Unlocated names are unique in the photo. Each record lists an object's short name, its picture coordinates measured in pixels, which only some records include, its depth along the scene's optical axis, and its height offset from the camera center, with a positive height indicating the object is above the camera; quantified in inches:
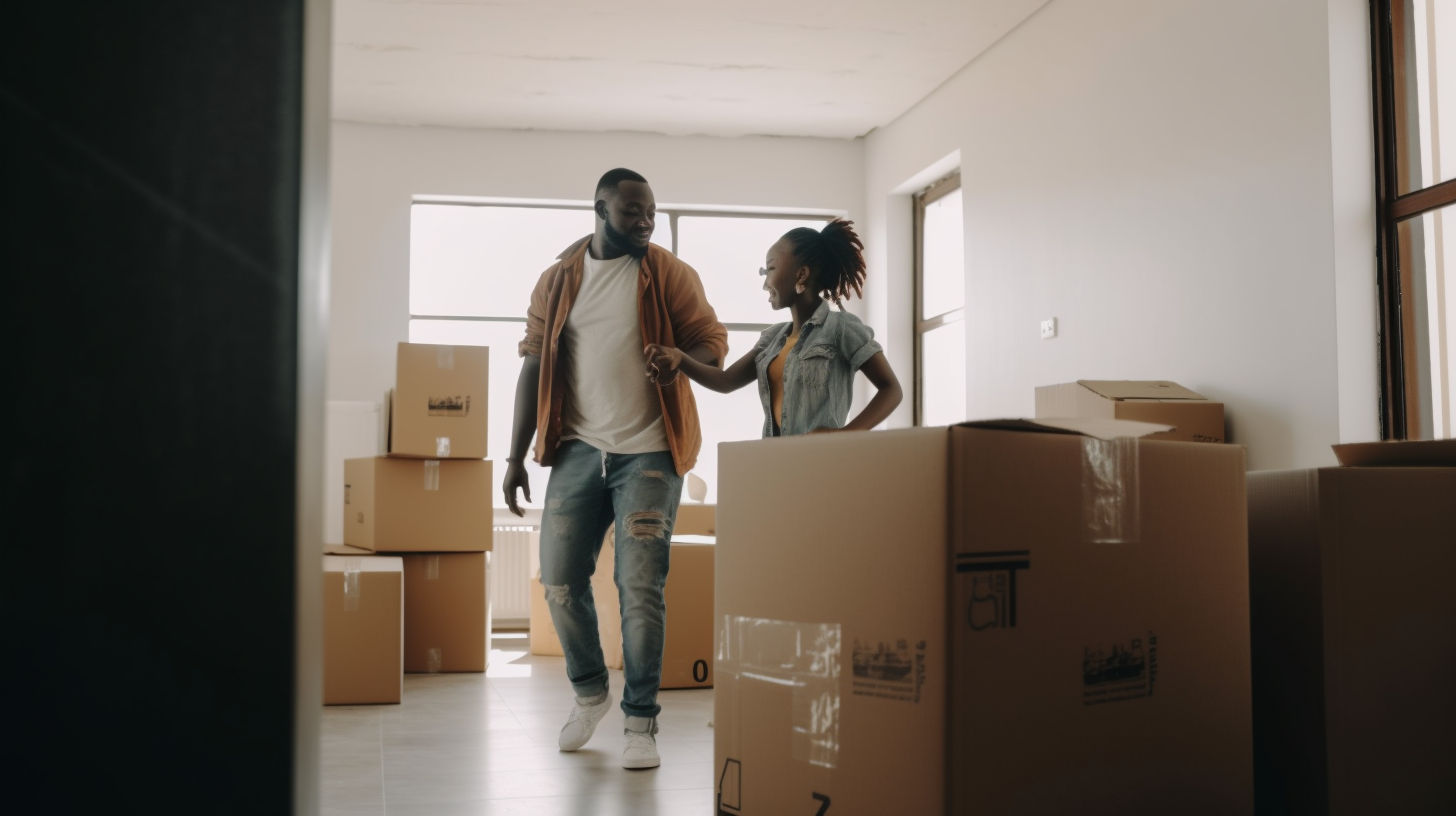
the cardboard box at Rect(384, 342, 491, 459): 150.6 +8.7
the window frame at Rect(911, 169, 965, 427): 235.6 +35.5
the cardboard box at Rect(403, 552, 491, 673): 151.8 -19.8
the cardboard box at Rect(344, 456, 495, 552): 152.2 -5.1
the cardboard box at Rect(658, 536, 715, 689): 138.4 -18.8
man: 91.7 +3.4
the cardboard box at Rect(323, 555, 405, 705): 124.0 -18.5
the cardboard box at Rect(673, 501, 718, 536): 180.5 -8.1
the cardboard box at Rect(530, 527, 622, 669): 154.2 -18.9
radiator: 227.1 -23.2
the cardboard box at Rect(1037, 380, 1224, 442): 126.3 +7.0
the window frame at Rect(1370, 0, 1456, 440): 121.3 +26.2
